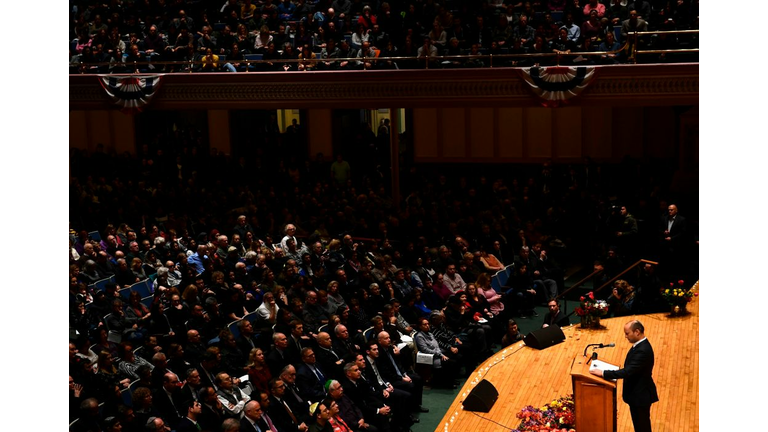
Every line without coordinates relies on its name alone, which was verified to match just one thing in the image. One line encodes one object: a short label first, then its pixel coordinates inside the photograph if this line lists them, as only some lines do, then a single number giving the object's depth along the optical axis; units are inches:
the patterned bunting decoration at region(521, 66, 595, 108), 619.2
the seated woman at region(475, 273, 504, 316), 531.8
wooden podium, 346.9
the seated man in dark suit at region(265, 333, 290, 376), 419.2
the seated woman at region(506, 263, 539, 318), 556.4
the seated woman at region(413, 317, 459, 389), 463.2
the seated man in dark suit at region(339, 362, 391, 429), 401.7
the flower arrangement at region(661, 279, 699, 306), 518.3
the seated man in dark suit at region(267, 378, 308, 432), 375.6
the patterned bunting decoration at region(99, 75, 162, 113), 724.0
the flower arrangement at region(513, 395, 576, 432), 380.8
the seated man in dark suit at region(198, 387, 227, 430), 366.0
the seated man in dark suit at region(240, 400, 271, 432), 357.1
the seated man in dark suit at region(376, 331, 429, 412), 428.8
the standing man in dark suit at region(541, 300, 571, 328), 510.0
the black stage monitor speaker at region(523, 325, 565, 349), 482.6
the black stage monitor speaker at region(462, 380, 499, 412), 411.5
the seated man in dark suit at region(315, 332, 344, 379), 421.4
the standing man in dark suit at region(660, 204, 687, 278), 569.9
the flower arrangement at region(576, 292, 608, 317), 505.4
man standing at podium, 336.5
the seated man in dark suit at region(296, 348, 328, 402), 401.1
